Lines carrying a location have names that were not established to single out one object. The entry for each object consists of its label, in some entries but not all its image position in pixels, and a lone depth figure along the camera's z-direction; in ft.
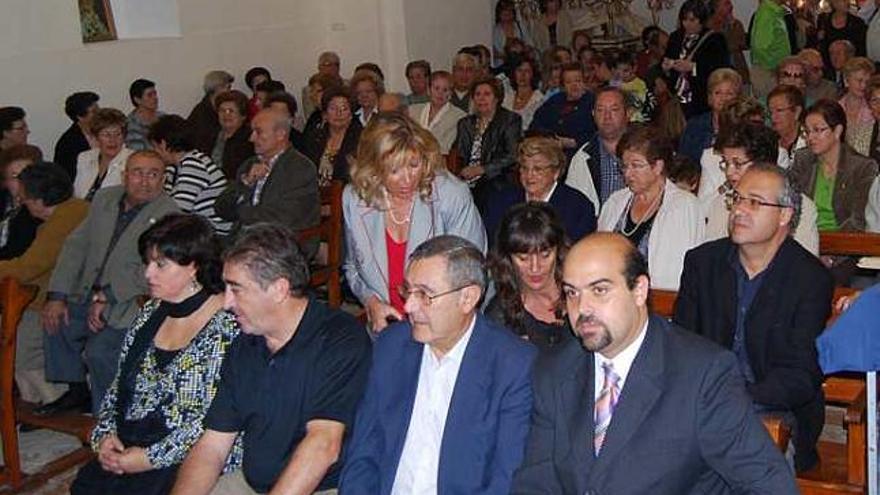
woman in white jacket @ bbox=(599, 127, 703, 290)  16.07
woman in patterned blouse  12.52
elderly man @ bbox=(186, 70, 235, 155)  29.57
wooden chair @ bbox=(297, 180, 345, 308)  21.35
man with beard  9.17
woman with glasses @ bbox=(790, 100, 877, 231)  19.43
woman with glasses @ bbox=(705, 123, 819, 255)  16.25
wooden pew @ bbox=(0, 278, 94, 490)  16.11
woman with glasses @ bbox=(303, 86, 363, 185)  26.48
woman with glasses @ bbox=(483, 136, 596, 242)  17.42
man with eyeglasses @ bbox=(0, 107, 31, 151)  25.53
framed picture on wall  30.37
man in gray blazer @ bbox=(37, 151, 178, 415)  18.16
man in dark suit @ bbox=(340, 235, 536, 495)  10.67
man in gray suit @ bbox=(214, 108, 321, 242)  21.06
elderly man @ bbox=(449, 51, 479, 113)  33.01
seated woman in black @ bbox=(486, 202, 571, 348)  13.06
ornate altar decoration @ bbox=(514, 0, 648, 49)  47.29
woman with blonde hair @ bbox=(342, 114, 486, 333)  15.30
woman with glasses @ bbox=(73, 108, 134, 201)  23.27
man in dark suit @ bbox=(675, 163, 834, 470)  12.03
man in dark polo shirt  11.39
